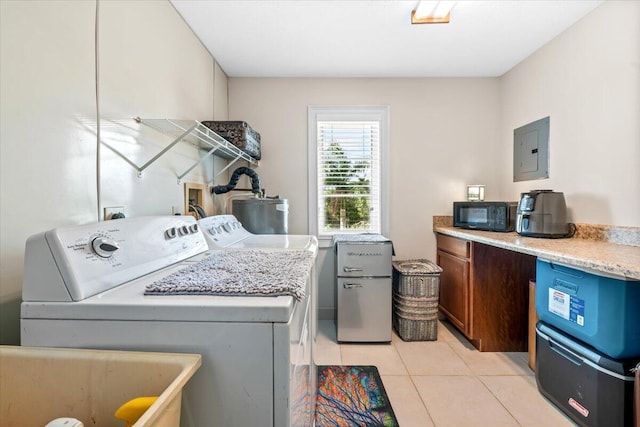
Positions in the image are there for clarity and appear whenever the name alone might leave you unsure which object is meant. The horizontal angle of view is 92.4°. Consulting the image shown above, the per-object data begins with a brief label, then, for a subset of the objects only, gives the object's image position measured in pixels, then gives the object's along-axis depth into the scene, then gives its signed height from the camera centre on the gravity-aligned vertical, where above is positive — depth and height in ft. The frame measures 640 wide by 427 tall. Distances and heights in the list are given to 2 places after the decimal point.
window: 9.70 +1.21
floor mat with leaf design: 5.37 -3.69
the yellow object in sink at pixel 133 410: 1.84 -1.22
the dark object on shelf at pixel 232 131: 7.19 +1.80
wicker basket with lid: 8.14 -2.53
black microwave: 7.82 -0.20
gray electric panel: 7.91 +1.57
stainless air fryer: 6.75 -0.15
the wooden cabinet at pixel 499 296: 7.64 -2.20
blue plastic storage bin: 4.30 -1.53
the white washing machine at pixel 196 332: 2.25 -0.93
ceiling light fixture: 5.97 +3.98
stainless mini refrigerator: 8.04 -2.14
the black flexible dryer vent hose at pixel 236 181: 7.92 +0.63
